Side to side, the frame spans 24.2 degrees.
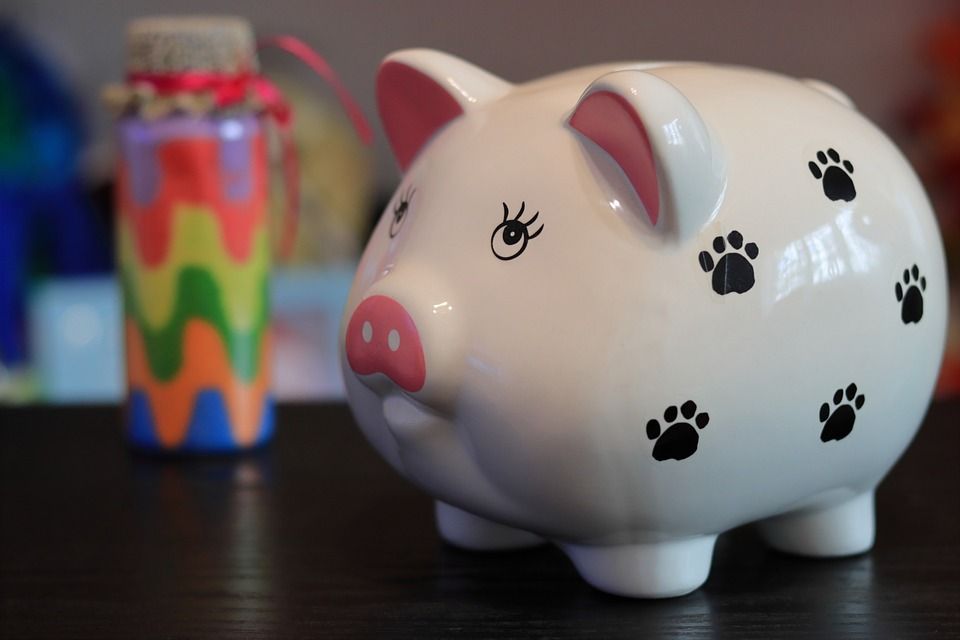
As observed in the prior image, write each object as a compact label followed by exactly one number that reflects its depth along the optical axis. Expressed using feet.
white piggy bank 1.97
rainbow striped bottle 2.74
